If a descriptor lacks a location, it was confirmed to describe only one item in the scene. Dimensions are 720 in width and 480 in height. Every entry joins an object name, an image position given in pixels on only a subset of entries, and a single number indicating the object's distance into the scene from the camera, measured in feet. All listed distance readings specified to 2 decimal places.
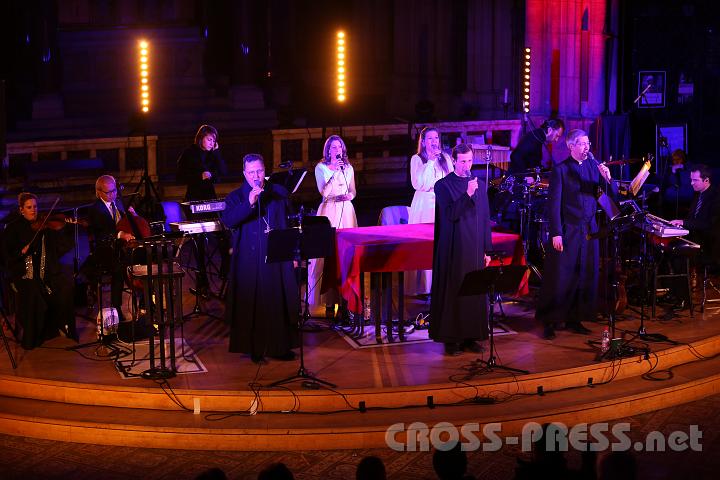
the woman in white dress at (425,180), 36.27
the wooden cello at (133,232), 32.19
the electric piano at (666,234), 34.35
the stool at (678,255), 35.81
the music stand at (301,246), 28.63
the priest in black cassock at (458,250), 31.01
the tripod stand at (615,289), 31.27
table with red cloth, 32.73
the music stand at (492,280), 28.84
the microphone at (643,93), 62.24
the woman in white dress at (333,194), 34.65
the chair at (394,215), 37.50
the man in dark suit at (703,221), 37.17
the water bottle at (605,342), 31.96
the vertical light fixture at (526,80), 53.40
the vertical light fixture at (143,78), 48.26
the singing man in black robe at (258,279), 30.17
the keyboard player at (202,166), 40.65
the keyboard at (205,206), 36.11
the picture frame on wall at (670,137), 60.39
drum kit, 40.09
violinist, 32.58
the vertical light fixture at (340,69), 47.62
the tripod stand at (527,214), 39.99
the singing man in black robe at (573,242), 33.22
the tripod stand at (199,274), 36.65
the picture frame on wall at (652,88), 63.05
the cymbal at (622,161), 37.14
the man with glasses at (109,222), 33.34
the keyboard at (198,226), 33.94
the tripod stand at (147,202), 43.63
